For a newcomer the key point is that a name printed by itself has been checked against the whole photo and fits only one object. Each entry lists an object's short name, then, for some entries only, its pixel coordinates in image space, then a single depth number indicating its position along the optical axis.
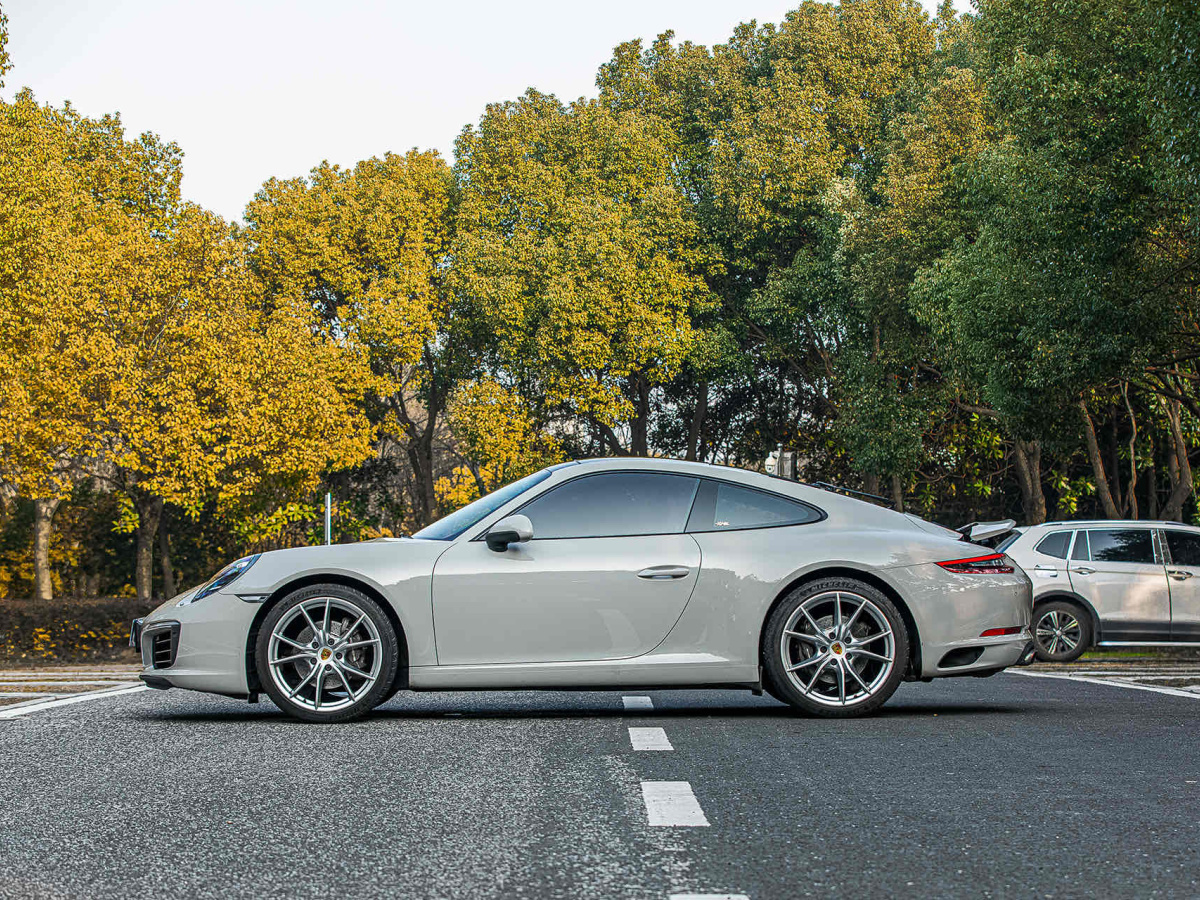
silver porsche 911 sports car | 7.52
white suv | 14.98
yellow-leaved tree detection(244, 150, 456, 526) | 39.94
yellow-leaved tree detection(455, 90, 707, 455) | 37.06
